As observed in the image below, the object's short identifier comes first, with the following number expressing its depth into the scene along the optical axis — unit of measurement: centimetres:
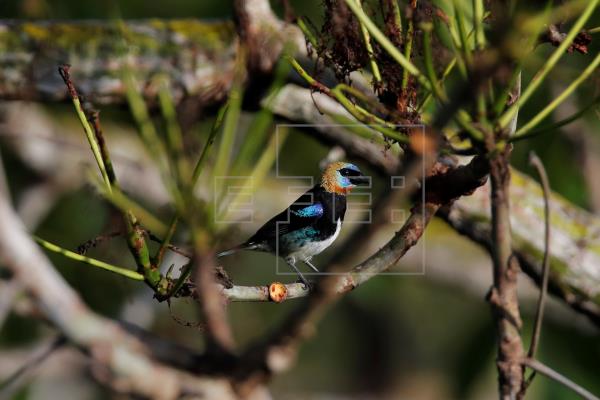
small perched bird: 557
